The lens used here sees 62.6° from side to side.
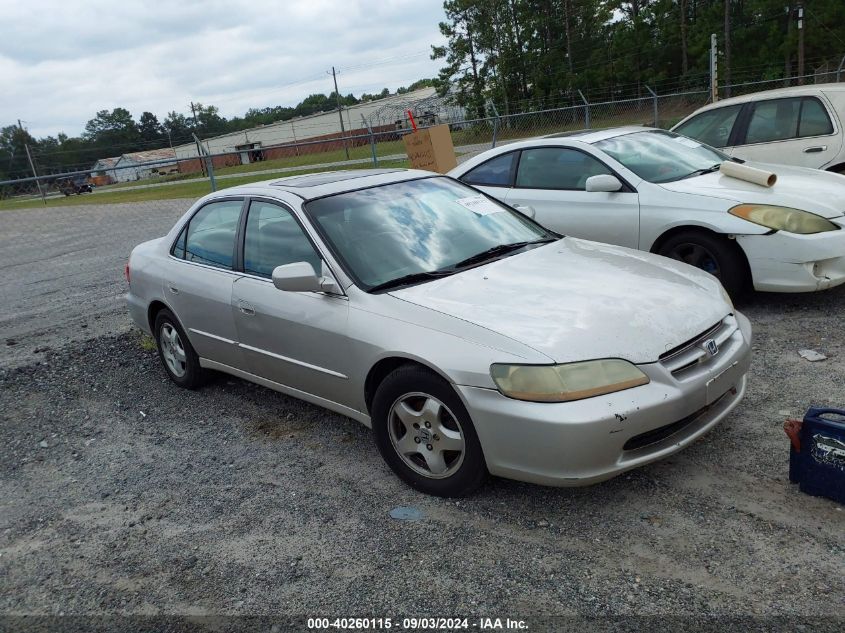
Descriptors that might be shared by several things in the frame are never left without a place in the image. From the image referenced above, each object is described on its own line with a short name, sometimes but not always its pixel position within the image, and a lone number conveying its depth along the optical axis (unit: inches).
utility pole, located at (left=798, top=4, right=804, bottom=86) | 1100.1
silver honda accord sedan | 115.8
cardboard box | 514.6
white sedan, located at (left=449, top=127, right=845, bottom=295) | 202.7
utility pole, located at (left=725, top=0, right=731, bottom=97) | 1354.6
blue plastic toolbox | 112.8
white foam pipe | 219.3
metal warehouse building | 2412.5
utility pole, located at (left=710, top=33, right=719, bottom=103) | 671.1
